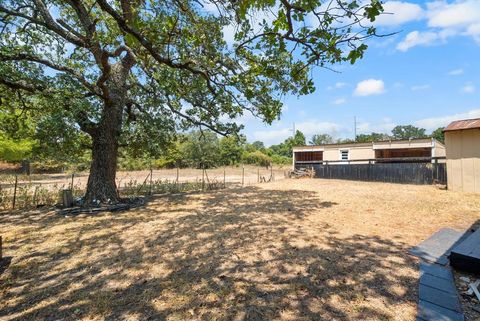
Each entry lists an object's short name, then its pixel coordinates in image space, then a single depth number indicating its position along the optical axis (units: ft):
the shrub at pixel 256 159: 121.60
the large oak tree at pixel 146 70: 10.32
